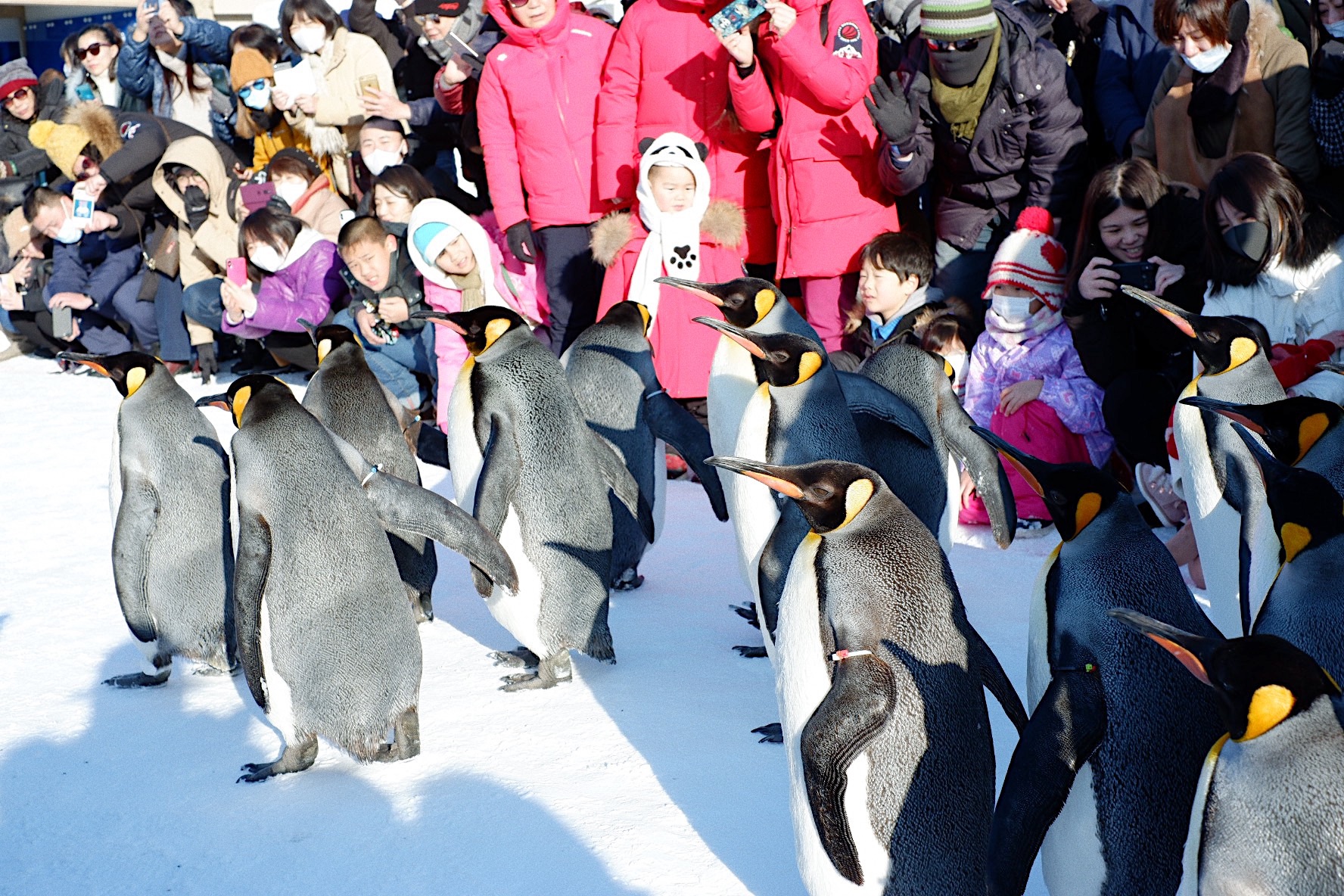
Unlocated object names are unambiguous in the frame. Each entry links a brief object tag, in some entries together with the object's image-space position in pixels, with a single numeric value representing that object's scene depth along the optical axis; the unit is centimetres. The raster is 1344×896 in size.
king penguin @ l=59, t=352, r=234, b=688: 234
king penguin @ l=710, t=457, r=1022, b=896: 144
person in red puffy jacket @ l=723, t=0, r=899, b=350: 350
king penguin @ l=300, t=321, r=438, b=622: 264
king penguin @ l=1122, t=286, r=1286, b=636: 216
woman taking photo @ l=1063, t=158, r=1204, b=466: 304
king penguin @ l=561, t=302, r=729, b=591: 276
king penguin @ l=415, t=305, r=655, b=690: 233
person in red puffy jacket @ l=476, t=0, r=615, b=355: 414
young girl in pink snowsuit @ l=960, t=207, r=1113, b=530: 328
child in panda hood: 369
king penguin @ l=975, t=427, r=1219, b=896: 131
